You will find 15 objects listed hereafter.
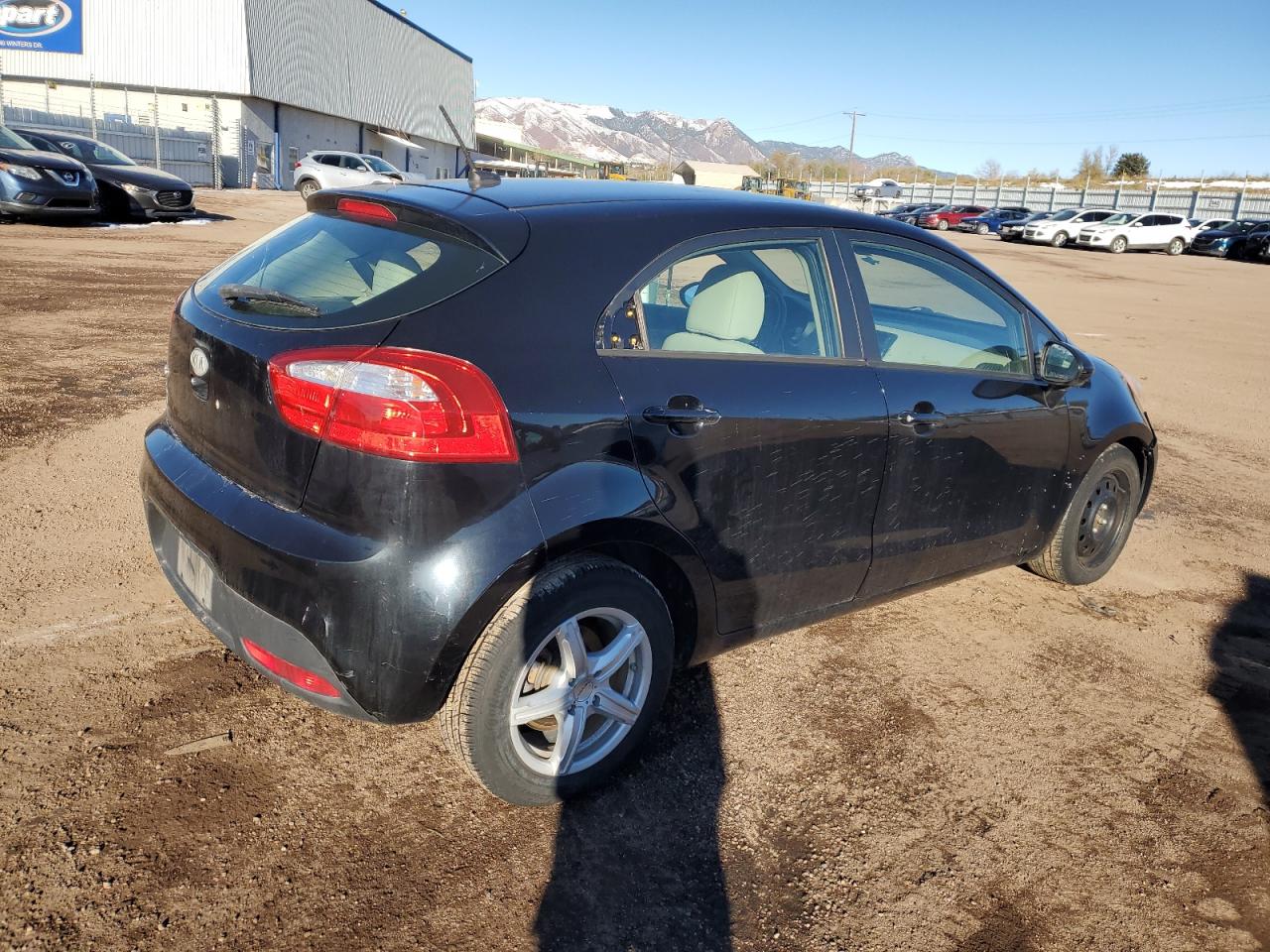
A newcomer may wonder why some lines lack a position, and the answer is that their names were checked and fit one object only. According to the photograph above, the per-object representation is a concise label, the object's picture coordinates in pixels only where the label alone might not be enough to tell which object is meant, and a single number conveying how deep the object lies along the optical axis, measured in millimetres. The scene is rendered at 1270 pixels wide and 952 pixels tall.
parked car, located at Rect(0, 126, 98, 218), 15094
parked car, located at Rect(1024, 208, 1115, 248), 39688
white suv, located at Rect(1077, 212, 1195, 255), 38125
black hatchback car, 2223
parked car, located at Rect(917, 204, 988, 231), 47562
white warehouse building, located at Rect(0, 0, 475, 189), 35781
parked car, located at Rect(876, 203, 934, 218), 48731
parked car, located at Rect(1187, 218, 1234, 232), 38312
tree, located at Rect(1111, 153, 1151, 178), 85625
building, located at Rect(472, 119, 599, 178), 88625
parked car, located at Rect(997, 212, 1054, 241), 42688
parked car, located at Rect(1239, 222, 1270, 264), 35250
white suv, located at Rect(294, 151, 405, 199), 27719
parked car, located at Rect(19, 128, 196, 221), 17984
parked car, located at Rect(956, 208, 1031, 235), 45000
